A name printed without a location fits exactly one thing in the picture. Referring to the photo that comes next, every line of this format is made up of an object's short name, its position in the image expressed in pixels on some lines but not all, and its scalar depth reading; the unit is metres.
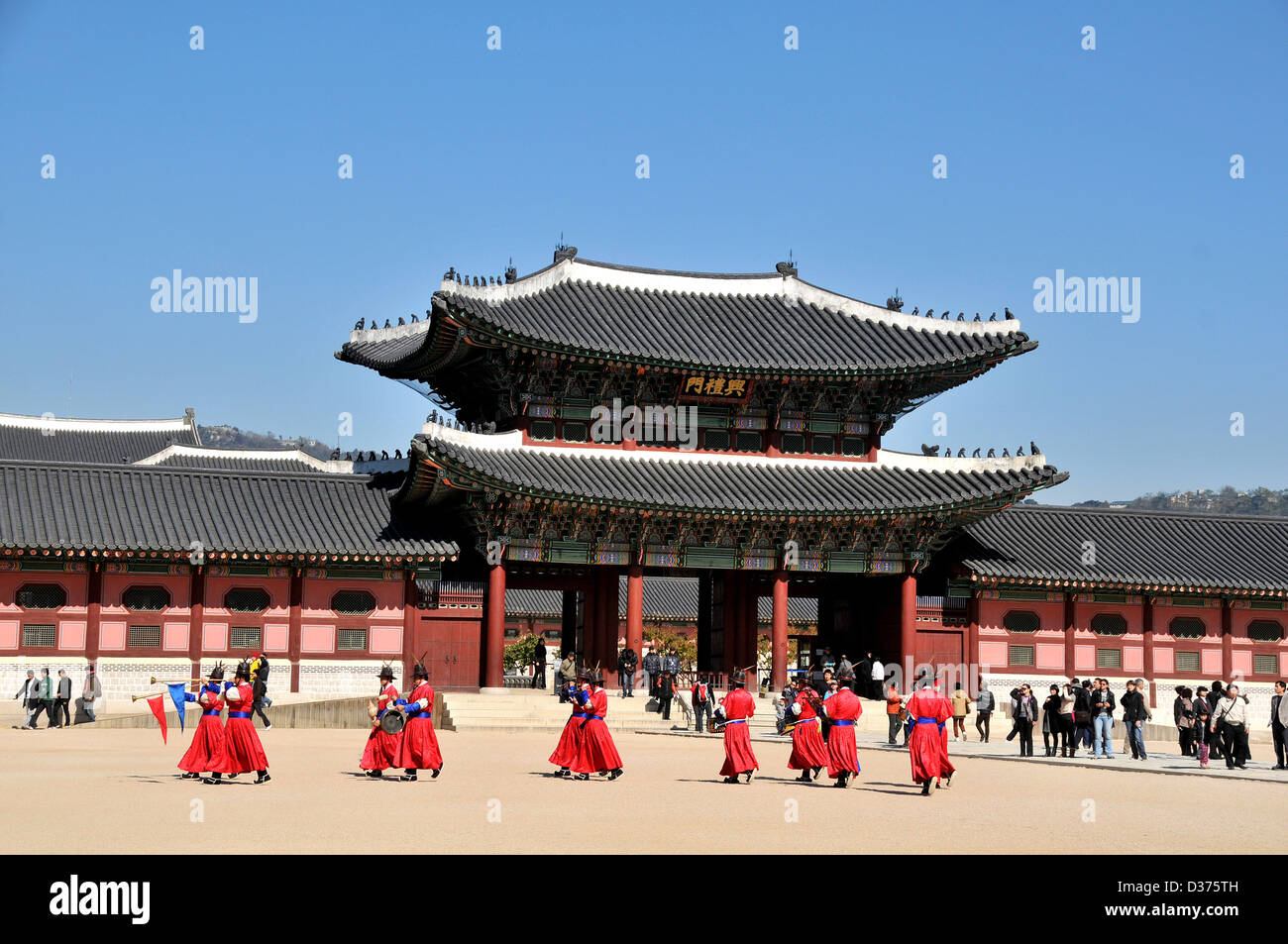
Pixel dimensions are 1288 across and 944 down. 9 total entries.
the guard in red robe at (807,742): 21.95
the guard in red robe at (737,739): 21.44
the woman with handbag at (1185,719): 29.05
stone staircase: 32.97
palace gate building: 36.59
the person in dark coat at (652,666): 36.75
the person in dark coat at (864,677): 40.52
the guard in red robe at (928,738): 20.38
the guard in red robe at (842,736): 21.16
